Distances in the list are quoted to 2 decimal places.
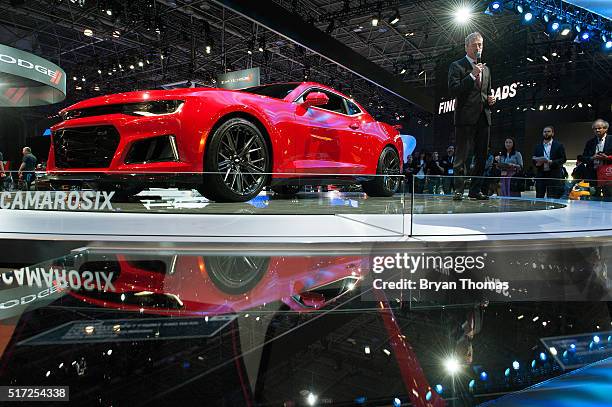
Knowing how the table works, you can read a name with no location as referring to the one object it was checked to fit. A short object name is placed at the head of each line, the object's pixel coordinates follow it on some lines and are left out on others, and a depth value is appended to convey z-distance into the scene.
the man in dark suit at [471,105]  3.78
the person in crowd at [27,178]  2.49
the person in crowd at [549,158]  5.52
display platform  1.95
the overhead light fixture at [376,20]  11.23
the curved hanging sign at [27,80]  8.82
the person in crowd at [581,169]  5.44
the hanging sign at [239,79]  10.71
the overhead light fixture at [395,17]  10.91
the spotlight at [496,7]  9.34
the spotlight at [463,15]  12.02
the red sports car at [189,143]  2.58
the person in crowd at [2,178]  2.53
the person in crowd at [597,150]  5.01
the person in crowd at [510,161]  5.56
